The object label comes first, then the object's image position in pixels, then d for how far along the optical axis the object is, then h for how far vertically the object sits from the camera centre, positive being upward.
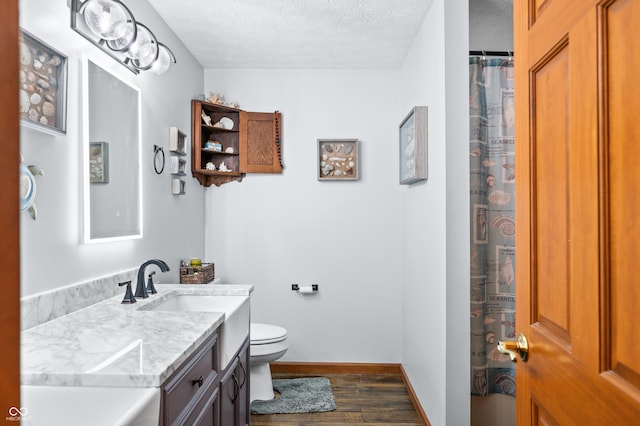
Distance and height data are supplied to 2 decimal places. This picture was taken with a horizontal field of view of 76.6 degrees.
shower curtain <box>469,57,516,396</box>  2.15 -0.04
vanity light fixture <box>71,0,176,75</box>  1.62 +0.78
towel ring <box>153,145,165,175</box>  2.33 +0.32
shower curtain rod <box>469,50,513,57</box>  2.22 +0.88
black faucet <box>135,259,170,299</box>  1.85 -0.32
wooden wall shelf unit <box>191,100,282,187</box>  3.22 +0.56
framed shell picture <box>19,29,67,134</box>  1.33 +0.45
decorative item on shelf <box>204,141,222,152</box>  3.07 +0.51
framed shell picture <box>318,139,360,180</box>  3.25 +0.44
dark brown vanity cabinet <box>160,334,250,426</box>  1.13 -0.63
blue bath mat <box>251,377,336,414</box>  2.61 -1.26
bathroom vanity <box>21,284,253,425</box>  0.92 -0.39
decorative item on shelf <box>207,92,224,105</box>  3.12 +0.89
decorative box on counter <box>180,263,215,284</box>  2.72 -0.41
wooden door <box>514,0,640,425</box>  0.64 +0.00
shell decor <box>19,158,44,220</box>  1.28 +0.08
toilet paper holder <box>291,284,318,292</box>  3.27 -0.60
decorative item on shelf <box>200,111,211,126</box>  3.05 +0.72
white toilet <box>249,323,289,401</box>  2.58 -0.91
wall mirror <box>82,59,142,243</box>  1.69 +0.26
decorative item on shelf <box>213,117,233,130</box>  3.21 +0.72
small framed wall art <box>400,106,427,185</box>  2.37 +0.41
